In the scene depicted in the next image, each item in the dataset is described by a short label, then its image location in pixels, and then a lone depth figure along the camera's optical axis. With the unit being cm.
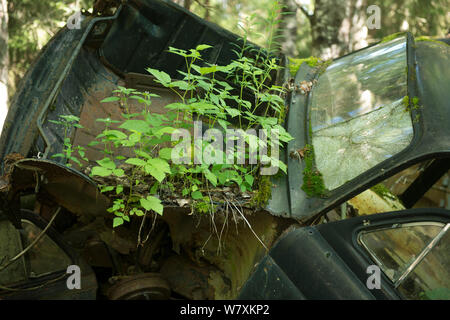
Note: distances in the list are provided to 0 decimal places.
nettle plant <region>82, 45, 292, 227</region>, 235
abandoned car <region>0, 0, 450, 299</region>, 203
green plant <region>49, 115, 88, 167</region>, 269
